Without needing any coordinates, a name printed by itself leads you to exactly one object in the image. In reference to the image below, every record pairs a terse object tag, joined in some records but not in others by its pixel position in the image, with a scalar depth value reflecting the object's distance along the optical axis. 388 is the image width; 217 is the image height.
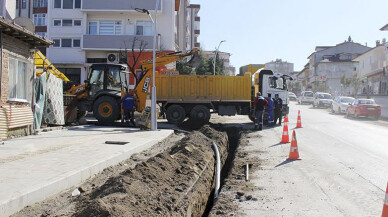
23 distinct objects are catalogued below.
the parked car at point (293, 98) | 66.00
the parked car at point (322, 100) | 42.62
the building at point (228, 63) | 127.32
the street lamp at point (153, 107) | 16.97
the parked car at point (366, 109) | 28.97
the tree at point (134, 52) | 34.78
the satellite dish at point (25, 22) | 14.41
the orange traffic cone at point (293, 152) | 10.59
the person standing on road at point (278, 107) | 21.64
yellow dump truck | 21.61
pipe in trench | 8.11
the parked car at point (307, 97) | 50.03
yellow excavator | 19.22
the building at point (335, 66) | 79.19
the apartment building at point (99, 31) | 35.38
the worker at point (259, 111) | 19.31
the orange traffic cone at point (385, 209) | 4.27
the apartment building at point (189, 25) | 51.75
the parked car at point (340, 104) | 33.43
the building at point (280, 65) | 180.62
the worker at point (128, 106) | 18.78
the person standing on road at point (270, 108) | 21.02
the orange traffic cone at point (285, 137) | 14.31
